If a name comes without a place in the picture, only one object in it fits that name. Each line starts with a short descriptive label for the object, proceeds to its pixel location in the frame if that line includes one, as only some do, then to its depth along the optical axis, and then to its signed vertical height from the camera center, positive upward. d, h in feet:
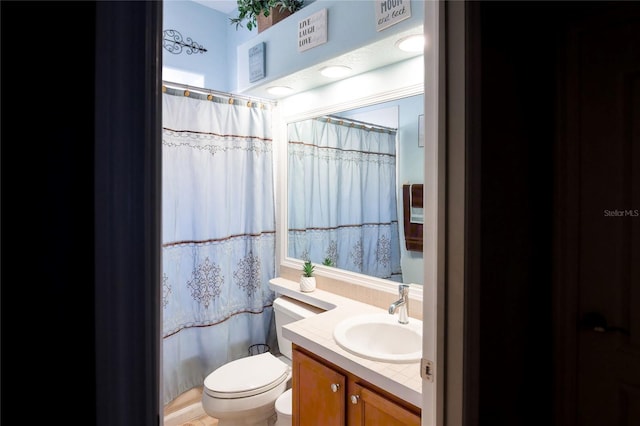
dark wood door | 3.38 -0.12
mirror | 5.80 +0.71
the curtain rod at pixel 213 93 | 6.69 +2.35
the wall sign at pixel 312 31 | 5.59 +2.87
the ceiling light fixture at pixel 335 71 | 5.97 +2.39
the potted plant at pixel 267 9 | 6.44 +3.69
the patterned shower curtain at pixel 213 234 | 6.81 -0.49
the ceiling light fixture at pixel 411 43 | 4.88 +2.34
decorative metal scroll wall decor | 8.07 +3.83
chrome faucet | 5.16 -1.37
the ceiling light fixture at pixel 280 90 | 7.24 +2.47
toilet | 5.76 -2.96
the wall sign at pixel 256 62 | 6.84 +2.85
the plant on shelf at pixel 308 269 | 7.16 -1.17
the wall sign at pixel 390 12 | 4.59 +2.59
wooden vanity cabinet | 3.98 -2.30
